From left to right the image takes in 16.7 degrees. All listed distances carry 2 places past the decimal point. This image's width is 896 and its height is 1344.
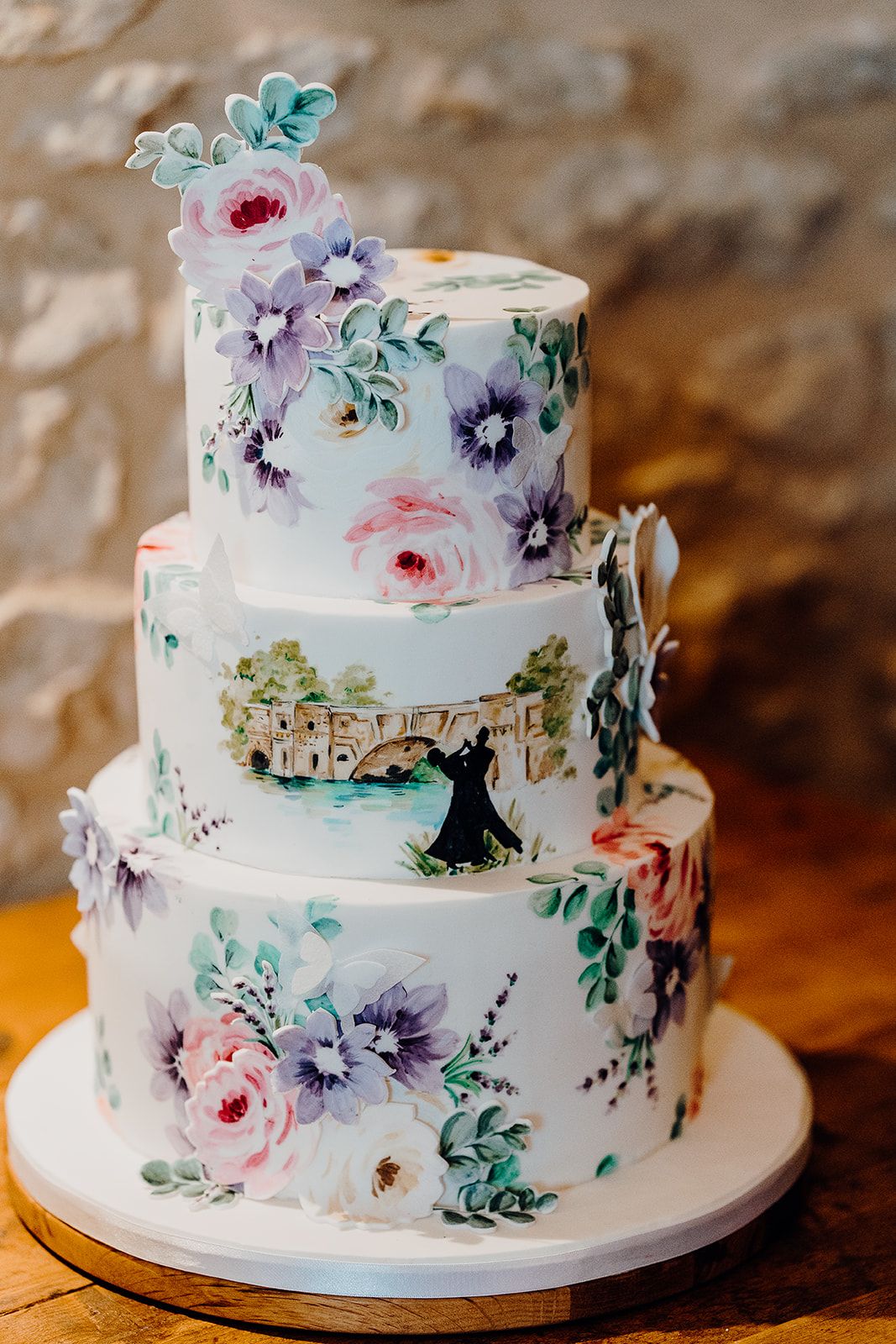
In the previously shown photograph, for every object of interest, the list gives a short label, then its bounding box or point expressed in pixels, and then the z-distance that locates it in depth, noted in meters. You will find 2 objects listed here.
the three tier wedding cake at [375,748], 1.13
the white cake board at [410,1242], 1.14
